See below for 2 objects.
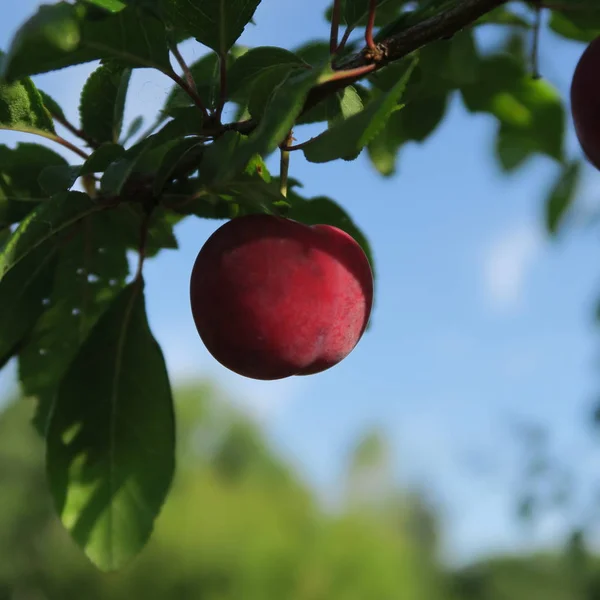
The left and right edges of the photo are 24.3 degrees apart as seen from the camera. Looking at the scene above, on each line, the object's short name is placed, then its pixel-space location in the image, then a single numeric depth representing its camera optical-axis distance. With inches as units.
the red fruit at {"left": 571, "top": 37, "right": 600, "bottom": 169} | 12.1
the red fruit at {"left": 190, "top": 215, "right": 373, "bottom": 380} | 11.9
